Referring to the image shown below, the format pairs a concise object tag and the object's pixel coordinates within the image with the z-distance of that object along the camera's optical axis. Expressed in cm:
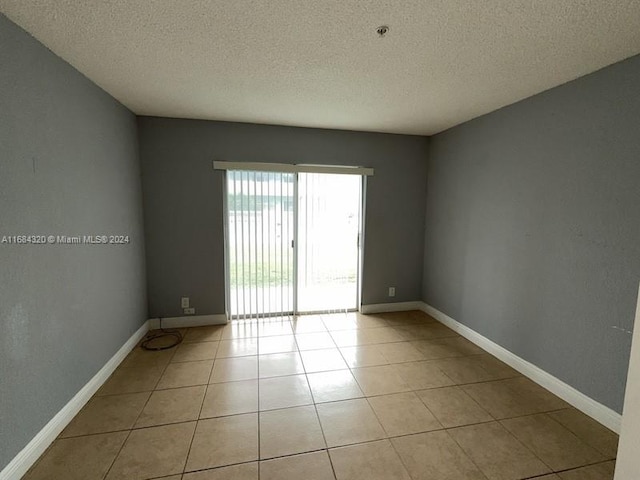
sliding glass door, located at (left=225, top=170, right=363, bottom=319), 332
